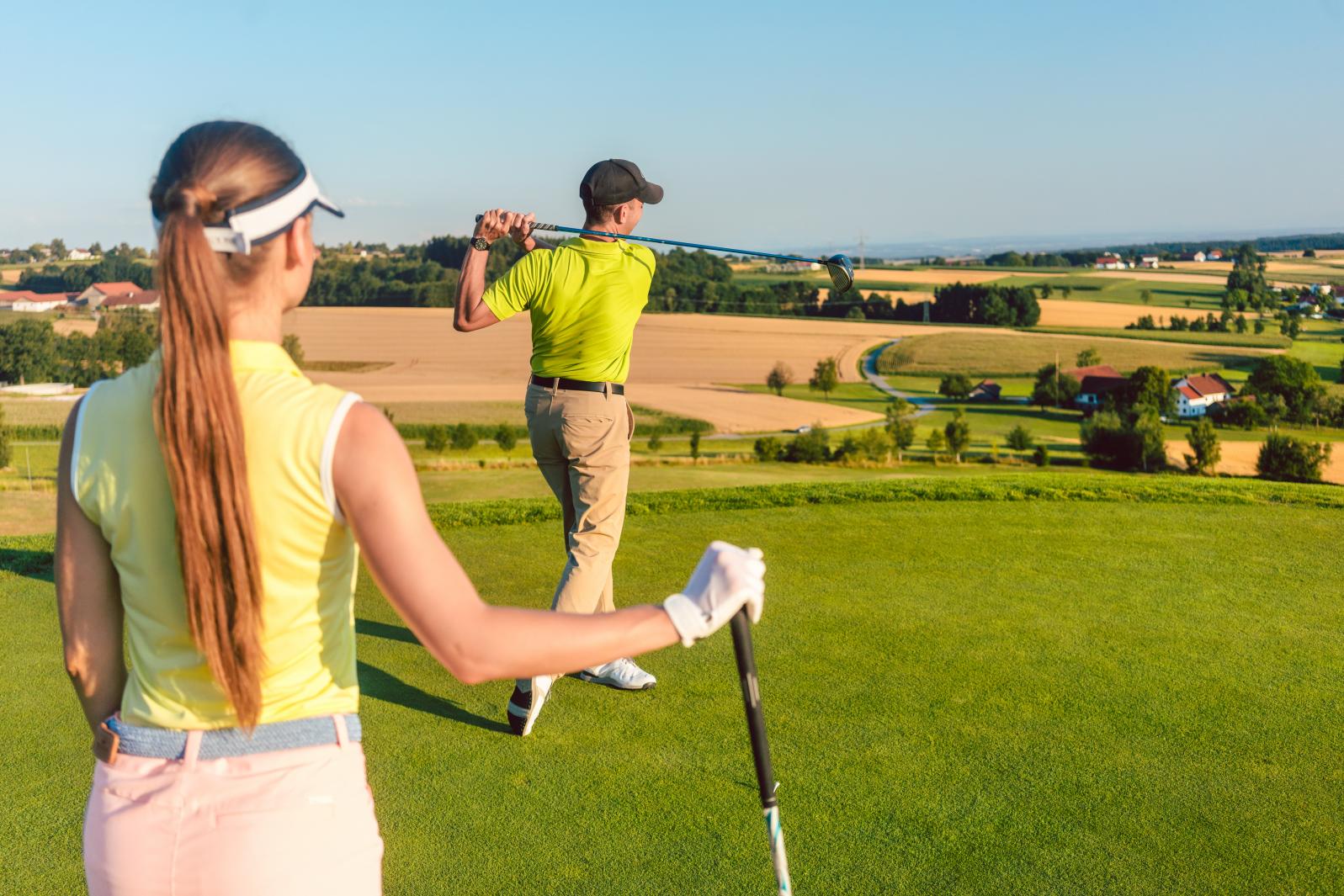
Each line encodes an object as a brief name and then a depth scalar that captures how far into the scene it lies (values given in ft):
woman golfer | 4.67
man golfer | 15.16
